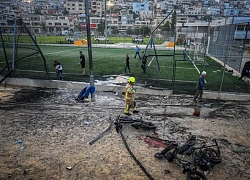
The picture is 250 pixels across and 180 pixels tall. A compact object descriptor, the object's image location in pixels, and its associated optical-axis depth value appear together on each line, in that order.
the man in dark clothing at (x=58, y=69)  11.62
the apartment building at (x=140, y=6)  156.12
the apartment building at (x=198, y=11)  123.84
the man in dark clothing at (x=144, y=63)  12.87
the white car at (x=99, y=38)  40.84
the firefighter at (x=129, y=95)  7.24
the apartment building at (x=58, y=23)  67.47
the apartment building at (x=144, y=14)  123.19
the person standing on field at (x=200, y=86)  8.55
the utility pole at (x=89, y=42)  7.29
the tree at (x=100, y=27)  64.32
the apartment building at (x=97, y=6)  128.75
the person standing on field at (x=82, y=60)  12.82
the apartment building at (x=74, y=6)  116.25
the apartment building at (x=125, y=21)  81.34
